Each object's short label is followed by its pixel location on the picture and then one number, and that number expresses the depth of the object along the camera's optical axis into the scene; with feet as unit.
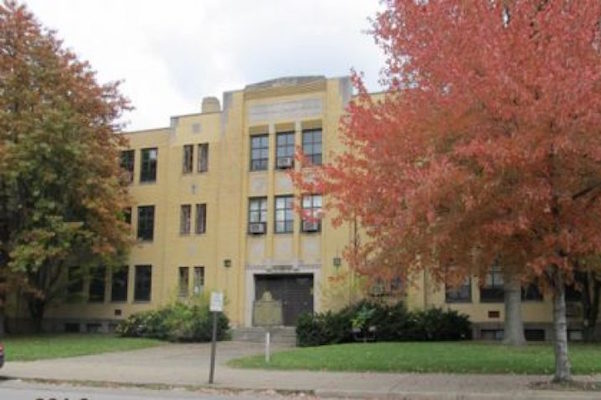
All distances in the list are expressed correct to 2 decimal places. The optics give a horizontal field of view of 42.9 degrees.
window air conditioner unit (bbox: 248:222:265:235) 116.26
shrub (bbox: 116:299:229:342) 104.94
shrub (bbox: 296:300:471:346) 94.53
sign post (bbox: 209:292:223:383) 55.88
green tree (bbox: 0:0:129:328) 98.84
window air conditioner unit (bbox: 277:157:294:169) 115.85
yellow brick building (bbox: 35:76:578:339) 112.06
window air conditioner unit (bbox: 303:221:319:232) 112.88
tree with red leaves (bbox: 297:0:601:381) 42.60
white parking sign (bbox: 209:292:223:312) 57.34
